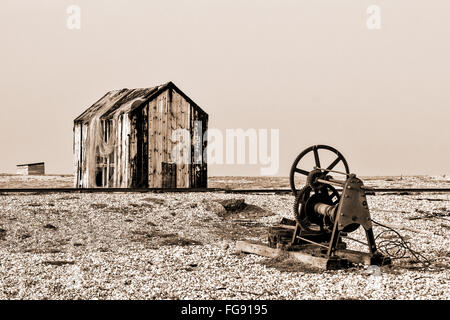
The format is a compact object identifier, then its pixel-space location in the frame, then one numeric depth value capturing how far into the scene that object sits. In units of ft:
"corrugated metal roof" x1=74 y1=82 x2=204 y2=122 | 72.69
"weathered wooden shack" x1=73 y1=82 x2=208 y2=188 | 70.90
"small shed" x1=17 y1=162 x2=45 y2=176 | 122.11
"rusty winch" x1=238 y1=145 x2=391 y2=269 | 32.76
